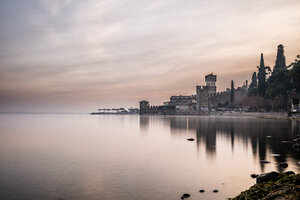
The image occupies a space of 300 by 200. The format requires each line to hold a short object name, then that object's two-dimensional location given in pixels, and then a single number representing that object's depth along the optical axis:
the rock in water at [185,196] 14.03
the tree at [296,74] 86.19
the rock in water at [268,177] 13.48
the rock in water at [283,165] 19.86
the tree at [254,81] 169.80
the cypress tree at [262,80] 120.29
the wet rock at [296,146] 28.69
